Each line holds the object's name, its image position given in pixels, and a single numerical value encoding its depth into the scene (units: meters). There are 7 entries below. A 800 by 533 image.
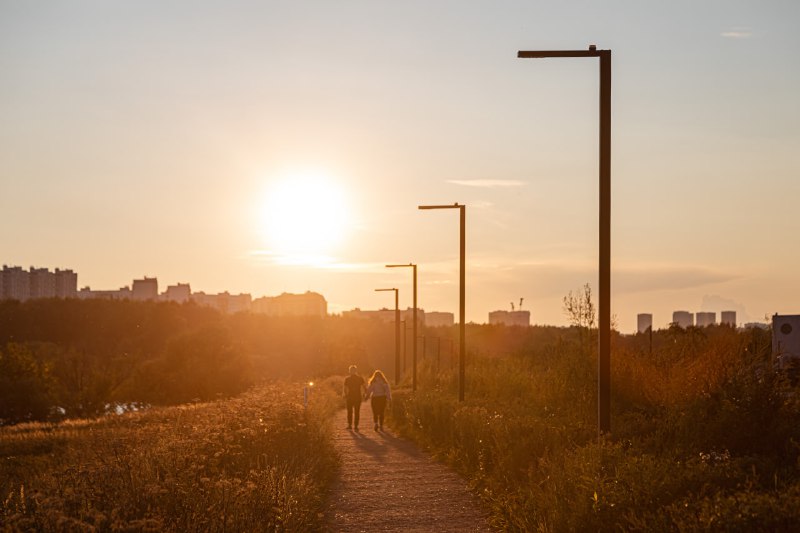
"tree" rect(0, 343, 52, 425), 71.75
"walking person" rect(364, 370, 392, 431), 29.44
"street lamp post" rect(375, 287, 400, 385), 62.62
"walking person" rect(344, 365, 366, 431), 29.73
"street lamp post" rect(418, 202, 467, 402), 30.21
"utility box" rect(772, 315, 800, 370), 24.16
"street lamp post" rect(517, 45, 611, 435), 14.53
